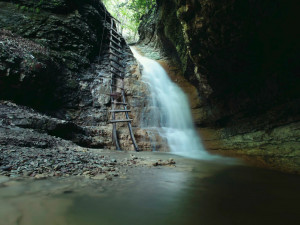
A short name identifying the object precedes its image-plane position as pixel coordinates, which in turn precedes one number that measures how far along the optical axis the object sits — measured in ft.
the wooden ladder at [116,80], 21.22
